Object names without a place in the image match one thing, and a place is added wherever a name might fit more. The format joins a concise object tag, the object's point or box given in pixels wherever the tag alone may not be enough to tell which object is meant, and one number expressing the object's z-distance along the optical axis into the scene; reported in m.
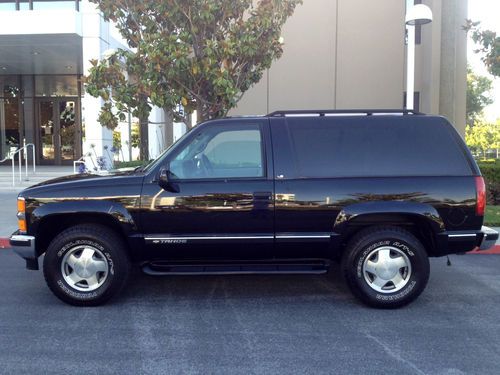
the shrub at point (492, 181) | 10.92
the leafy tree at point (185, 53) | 8.48
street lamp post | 9.25
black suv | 4.94
